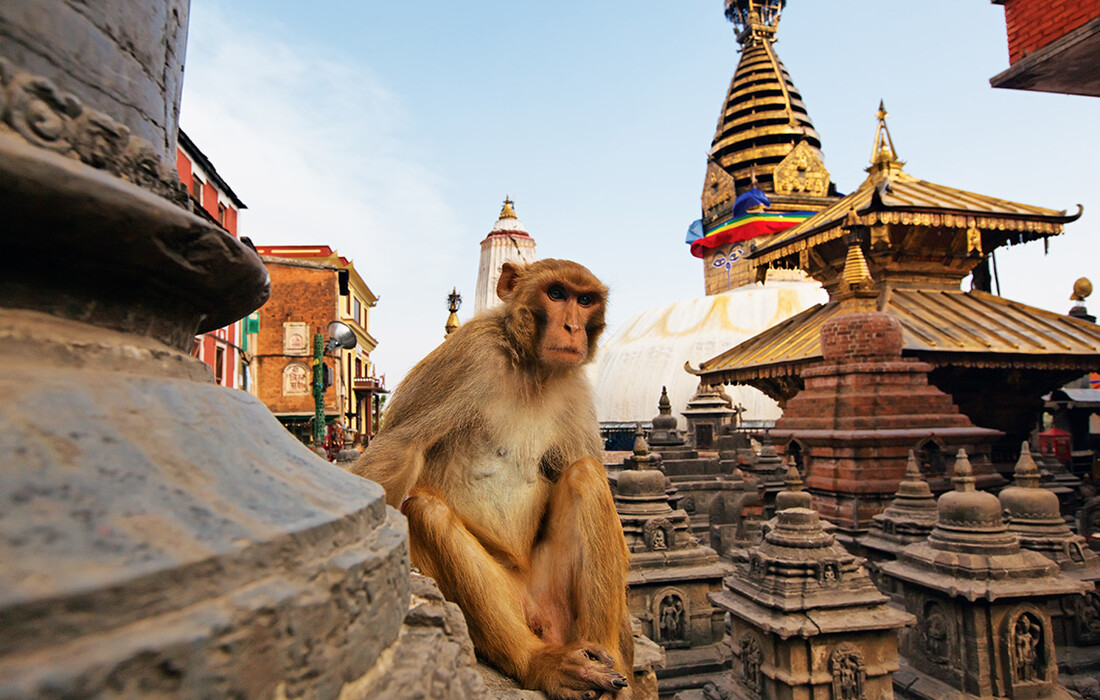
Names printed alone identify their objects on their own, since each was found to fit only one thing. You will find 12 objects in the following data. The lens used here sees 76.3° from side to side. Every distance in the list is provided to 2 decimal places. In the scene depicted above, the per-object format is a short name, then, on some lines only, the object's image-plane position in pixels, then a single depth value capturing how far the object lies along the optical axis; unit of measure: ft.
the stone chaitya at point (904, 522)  19.75
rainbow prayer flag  84.53
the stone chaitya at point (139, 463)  1.95
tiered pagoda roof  31.86
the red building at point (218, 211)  40.34
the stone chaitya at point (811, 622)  13.14
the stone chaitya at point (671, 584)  17.49
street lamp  33.17
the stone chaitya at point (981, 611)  14.06
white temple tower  74.13
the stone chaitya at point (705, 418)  47.39
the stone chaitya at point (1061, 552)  17.24
